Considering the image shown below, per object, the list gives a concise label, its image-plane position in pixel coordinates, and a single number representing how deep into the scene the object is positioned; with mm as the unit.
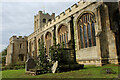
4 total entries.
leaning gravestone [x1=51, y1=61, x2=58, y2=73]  8848
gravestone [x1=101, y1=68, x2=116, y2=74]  7001
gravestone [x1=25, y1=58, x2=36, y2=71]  10305
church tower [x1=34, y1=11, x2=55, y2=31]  33812
